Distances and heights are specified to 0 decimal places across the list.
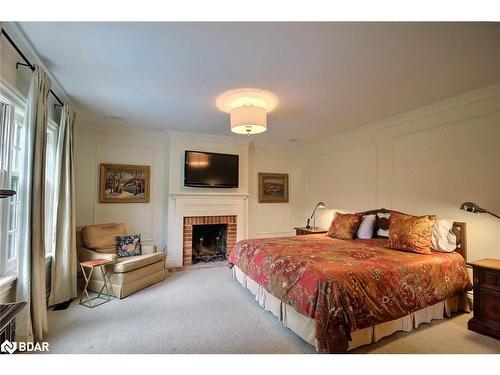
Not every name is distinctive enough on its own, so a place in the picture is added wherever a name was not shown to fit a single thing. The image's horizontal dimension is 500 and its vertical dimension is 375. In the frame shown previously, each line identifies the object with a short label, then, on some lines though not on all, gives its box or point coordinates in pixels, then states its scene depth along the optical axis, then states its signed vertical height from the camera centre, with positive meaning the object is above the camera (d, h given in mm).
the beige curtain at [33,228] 1960 -319
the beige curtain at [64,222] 2766 -372
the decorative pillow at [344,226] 3730 -534
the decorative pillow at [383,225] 3666 -490
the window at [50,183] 2909 +78
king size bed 1884 -862
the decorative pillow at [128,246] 3535 -816
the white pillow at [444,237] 2818 -519
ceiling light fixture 2761 +978
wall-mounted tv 4564 +414
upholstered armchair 3064 -951
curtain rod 1722 +1048
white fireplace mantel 4523 -370
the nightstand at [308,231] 4641 -755
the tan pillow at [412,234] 2775 -486
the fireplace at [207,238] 4664 -967
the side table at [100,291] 2800 -1214
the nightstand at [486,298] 2184 -966
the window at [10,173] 1992 +136
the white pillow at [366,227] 3695 -535
